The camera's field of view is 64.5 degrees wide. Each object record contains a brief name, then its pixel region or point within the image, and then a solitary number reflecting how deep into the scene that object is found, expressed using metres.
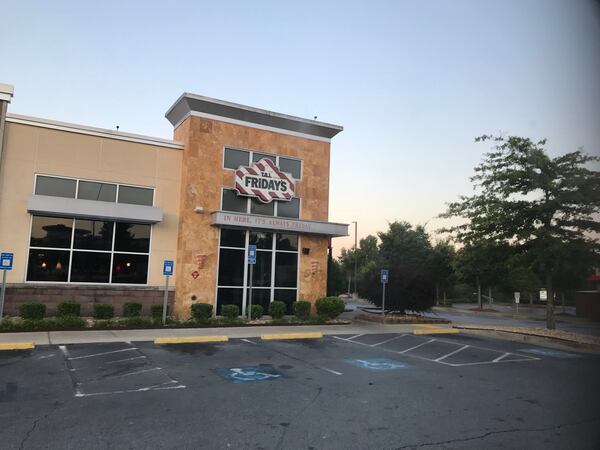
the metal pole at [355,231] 59.19
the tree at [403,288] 23.36
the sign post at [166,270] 17.52
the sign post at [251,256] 19.42
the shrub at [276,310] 20.64
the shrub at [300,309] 21.34
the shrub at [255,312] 20.19
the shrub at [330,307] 21.72
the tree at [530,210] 17.41
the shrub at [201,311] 19.03
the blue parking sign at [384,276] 21.39
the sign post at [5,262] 15.21
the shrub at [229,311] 19.67
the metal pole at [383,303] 21.78
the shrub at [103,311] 17.84
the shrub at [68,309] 17.34
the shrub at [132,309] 18.53
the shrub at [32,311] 16.44
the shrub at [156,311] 18.83
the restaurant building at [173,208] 18.05
